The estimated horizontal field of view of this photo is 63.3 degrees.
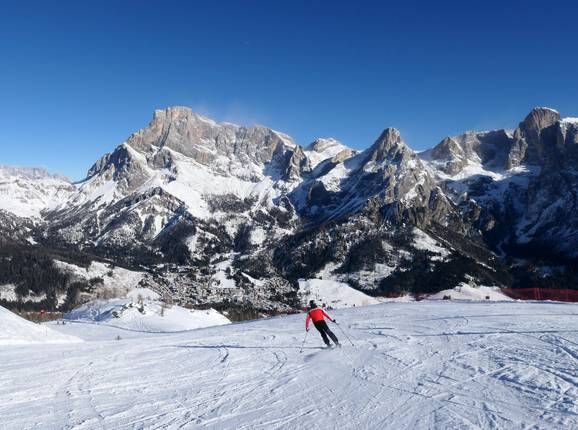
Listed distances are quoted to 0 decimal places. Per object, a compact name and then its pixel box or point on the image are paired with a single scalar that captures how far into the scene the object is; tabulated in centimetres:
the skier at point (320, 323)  2230
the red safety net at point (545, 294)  4908
